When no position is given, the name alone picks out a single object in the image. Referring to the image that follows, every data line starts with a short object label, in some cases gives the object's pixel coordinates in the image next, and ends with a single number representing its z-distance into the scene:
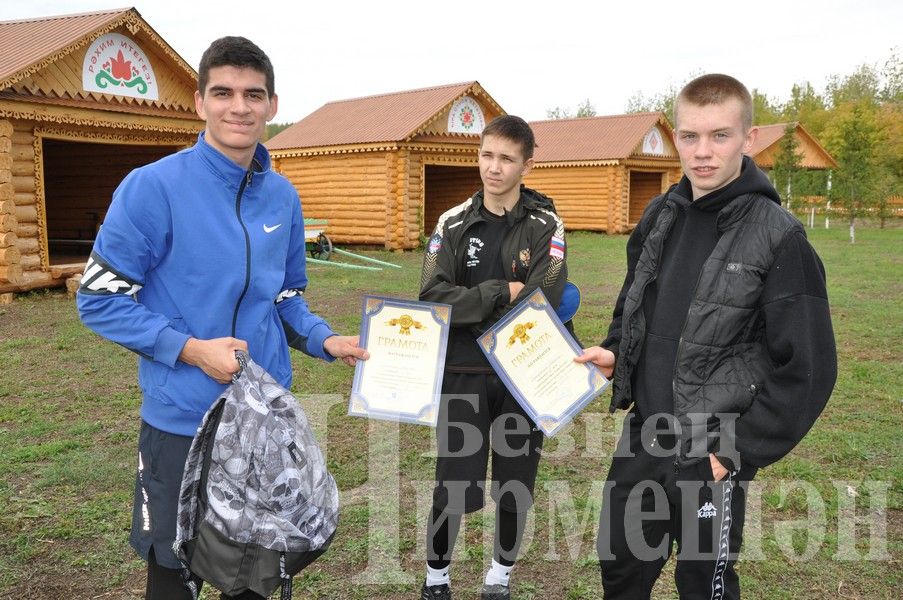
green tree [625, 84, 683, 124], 70.32
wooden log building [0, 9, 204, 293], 11.47
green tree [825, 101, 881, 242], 27.12
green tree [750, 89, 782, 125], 63.50
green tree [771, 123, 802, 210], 32.50
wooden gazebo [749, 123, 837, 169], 37.16
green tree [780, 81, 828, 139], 56.72
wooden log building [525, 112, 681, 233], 28.06
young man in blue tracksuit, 2.31
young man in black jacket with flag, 3.45
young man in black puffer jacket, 2.50
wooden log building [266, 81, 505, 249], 20.08
